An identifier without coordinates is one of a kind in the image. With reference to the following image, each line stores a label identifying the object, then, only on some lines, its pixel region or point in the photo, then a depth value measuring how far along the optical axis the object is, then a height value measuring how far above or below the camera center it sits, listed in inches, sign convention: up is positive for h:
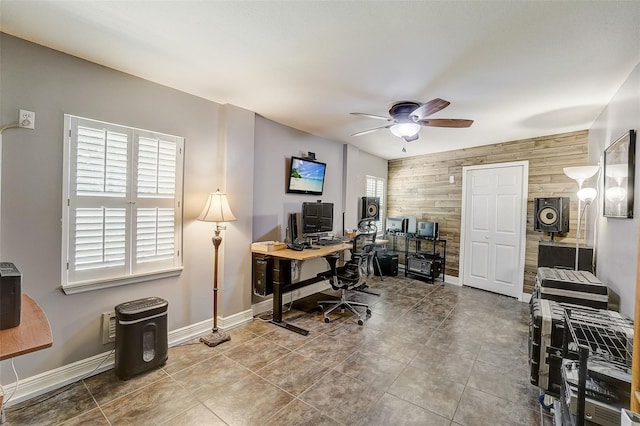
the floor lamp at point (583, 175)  104.1 +18.1
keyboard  150.4 -18.0
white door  166.1 -7.0
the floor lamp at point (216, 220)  105.5 -5.0
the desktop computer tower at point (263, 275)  126.3 -32.0
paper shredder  82.7 -43.0
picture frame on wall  76.4 +14.0
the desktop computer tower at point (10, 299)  47.3 -18.1
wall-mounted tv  152.8 +20.7
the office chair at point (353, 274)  130.4 -32.0
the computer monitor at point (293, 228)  138.9 -9.9
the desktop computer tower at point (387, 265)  209.8 -42.1
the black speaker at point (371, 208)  208.2 +3.7
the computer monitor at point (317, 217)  145.6 -3.8
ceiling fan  105.8 +38.7
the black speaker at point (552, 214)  138.5 +2.1
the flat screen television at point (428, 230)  196.4 -12.0
